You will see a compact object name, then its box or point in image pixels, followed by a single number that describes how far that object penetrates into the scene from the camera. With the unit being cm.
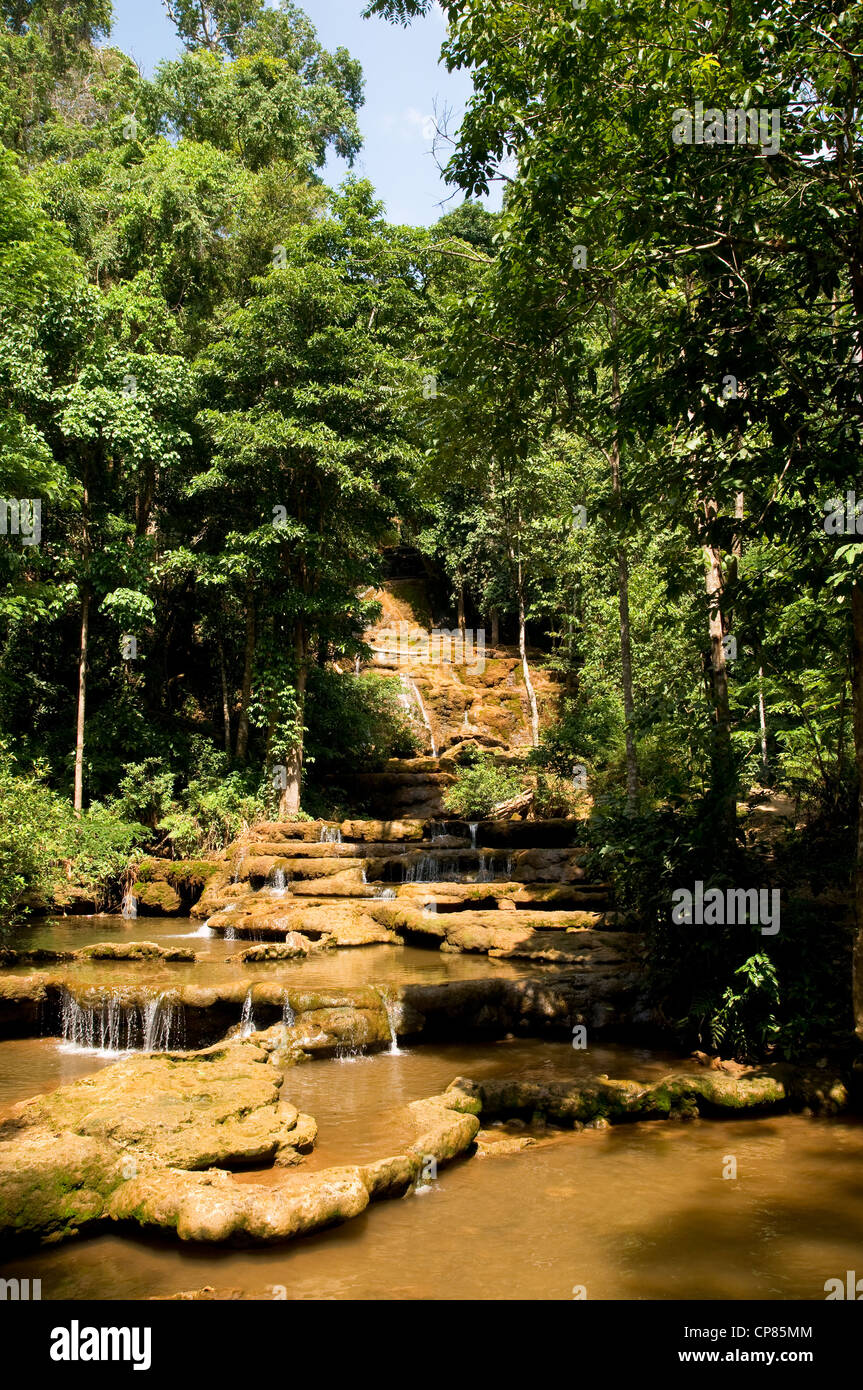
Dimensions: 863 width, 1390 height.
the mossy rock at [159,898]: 1622
